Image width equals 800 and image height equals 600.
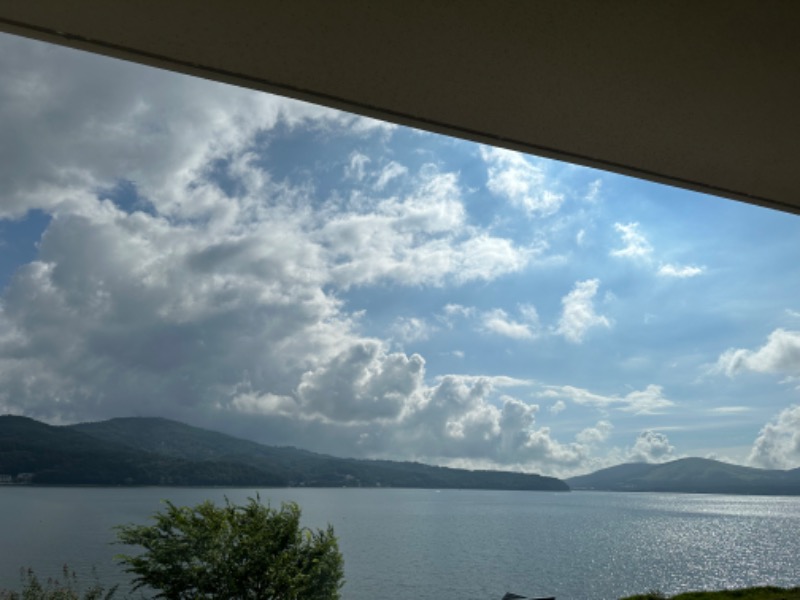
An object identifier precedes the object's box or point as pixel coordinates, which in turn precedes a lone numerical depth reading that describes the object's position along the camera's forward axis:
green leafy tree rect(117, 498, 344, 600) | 6.04
